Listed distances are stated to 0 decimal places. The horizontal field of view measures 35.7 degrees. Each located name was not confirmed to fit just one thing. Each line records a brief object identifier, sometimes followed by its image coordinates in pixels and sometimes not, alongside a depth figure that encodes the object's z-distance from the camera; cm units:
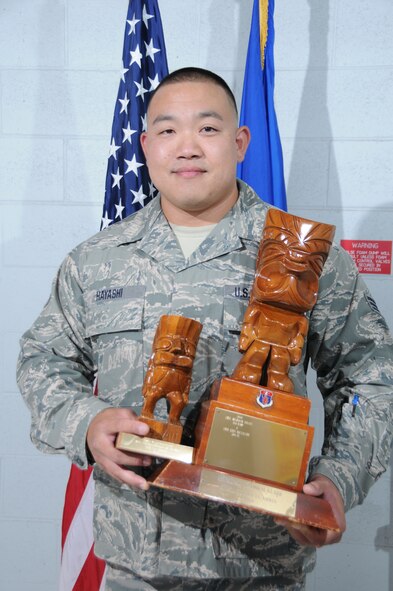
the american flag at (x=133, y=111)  171
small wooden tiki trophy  94
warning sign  191
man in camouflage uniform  106
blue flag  172
